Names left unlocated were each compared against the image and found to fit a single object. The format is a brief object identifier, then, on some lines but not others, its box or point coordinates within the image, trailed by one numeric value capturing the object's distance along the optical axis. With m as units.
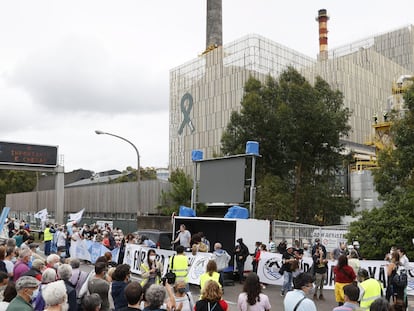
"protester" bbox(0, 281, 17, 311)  5.84
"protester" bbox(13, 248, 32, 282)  8.38
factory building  69.12
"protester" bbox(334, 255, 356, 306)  9.48
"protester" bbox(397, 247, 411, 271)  11.49
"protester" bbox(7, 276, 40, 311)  5.36
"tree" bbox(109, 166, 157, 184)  77.88
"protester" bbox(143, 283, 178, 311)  5.40
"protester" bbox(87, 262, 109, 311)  6.31
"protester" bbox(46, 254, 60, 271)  8.38
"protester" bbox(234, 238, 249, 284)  15.44
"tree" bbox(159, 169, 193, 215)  40.72
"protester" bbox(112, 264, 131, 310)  6.79
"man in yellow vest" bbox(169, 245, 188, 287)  9.83
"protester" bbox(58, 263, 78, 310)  6.46
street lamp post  27.16
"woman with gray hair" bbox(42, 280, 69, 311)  5.14
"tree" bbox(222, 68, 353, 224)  33.28
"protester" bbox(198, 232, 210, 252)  15.17
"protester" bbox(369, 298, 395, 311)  4.88
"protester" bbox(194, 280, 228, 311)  5.77
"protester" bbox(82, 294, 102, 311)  5.30
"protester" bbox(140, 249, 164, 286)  8.83
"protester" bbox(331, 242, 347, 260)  14.82
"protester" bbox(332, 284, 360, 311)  5.93
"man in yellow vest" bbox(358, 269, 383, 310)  7.62
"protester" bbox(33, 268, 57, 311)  6.36
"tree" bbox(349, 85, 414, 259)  18.66
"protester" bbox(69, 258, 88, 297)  7.30
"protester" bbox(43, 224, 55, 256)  22.75
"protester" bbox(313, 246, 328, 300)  13.45
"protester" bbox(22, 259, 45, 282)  7.48
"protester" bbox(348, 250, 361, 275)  10.50
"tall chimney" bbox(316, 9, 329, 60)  79.94
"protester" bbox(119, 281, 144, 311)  5.29
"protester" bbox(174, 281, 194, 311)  6.66
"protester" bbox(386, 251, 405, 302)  10.14
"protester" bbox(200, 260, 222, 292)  8.02
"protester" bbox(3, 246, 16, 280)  8.94
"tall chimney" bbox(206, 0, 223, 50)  80.75
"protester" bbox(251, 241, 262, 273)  15.20
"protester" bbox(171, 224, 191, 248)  16.55
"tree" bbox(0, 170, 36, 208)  86.44
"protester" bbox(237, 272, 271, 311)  6.25
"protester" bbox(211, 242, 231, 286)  13.56
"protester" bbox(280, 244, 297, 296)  13.40
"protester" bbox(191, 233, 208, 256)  14.27
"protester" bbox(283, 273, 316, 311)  5.80
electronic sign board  35.16
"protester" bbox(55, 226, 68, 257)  20.91
